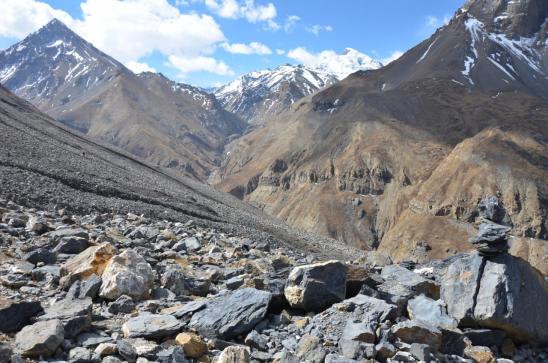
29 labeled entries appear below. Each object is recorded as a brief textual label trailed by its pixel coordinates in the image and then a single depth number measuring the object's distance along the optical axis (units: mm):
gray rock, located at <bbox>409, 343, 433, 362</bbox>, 8289
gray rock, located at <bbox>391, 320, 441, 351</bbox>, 8758
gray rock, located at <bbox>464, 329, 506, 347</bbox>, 9641
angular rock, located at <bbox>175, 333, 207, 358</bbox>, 8203
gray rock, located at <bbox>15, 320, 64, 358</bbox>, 7488
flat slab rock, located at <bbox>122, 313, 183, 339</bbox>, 8477
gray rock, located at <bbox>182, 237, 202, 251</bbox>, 16594
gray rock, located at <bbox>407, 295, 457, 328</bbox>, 9672
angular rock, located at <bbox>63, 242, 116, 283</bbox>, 11109
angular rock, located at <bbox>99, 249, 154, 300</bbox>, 10289
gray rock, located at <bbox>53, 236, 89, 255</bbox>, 13352
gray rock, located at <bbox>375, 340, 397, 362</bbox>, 8219
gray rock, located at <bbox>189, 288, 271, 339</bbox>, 8977
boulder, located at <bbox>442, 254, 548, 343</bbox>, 9609
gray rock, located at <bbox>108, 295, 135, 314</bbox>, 9711
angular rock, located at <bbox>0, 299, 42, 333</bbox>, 8305
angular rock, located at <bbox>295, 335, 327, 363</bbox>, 8031
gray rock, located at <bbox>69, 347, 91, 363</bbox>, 7445
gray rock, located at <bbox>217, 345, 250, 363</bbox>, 7816
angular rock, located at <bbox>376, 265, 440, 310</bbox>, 10405
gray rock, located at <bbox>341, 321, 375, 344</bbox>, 8453
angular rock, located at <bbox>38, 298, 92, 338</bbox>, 8289
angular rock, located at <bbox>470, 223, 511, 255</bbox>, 10516
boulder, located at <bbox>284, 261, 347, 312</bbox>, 10039
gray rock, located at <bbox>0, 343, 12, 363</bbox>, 6963
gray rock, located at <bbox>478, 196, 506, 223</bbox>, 11446
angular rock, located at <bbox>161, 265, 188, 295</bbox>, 11320
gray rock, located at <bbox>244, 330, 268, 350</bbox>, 8742
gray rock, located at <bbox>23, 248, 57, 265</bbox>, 12398
